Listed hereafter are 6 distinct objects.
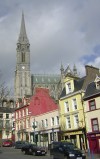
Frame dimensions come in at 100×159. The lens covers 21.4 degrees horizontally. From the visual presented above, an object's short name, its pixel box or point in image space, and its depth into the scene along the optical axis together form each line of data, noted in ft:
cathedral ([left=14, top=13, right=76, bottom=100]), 578.66
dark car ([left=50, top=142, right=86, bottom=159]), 93.53
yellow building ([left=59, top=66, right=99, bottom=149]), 147.13
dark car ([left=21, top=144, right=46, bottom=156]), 121.29
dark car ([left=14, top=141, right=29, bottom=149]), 172.37
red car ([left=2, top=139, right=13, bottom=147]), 207.41
